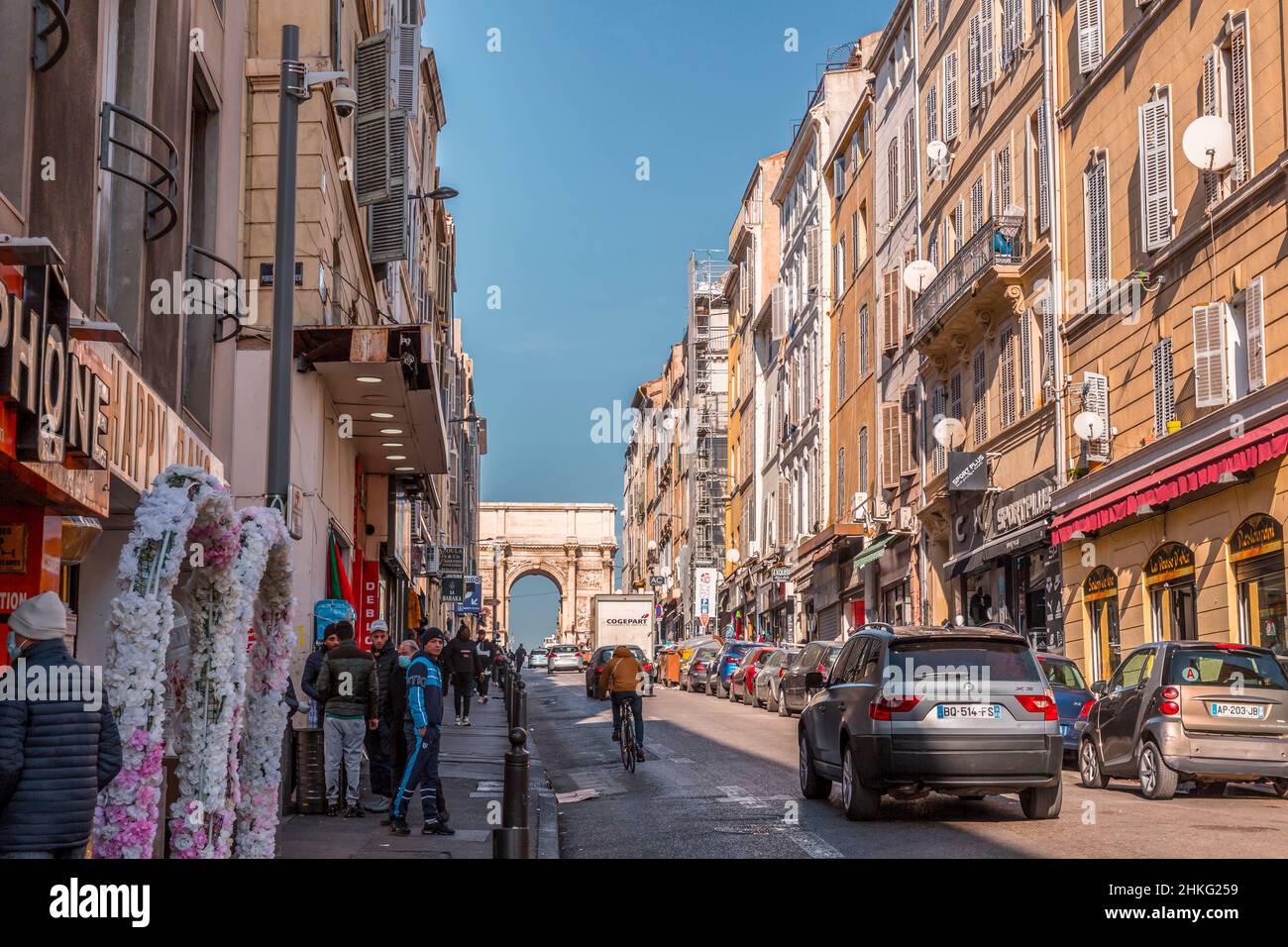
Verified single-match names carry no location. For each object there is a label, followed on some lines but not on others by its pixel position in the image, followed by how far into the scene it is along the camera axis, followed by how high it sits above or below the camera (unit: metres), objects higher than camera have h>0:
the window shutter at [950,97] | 36.28 +11.97
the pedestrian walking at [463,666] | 29.81 -0.73
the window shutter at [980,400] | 33.31 +4.71
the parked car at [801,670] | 28.23 -0.84
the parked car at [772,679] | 33.97 -1.14
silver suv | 13.17 -0.81
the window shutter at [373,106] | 25.23 +8.23
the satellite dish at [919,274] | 36.19 +7.94
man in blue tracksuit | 13.42 -0.96
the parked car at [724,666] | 42.34 -1.07
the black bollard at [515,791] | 9.98 -1.04
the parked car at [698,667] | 47.25 -1.24
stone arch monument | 121.06 +5.59
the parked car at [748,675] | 37.28 -1.18
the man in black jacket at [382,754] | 15.52 -1.24
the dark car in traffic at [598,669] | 42.25 -1.17
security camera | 15.80 +5.23
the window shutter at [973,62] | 34.28 +12.14
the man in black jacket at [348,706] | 14.61 -0.74
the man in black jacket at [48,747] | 6.64 -0.50
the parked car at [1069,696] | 20.03 -0.91
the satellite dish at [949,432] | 34.88 +4.20
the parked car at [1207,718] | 15.15 -0.90
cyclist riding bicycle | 20.36 -0.68
